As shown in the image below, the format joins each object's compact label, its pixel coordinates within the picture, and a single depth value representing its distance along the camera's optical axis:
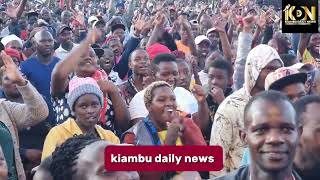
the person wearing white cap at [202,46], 5.99
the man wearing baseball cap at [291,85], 2.82
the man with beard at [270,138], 1.89
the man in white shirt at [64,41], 5.84
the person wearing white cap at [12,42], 5.84
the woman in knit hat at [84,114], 2.89
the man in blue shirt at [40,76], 3.49
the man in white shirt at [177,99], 3.48
